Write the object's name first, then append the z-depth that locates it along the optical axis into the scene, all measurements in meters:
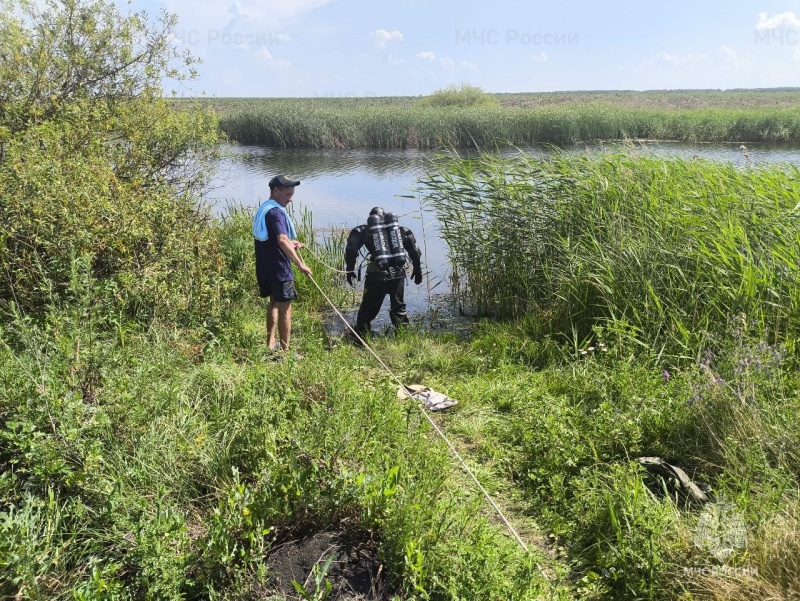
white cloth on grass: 4.86
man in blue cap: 5.55
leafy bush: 4.77
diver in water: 6.61
